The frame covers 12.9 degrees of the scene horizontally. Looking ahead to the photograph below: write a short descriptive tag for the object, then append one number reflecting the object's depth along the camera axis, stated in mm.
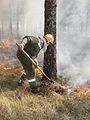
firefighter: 10000
